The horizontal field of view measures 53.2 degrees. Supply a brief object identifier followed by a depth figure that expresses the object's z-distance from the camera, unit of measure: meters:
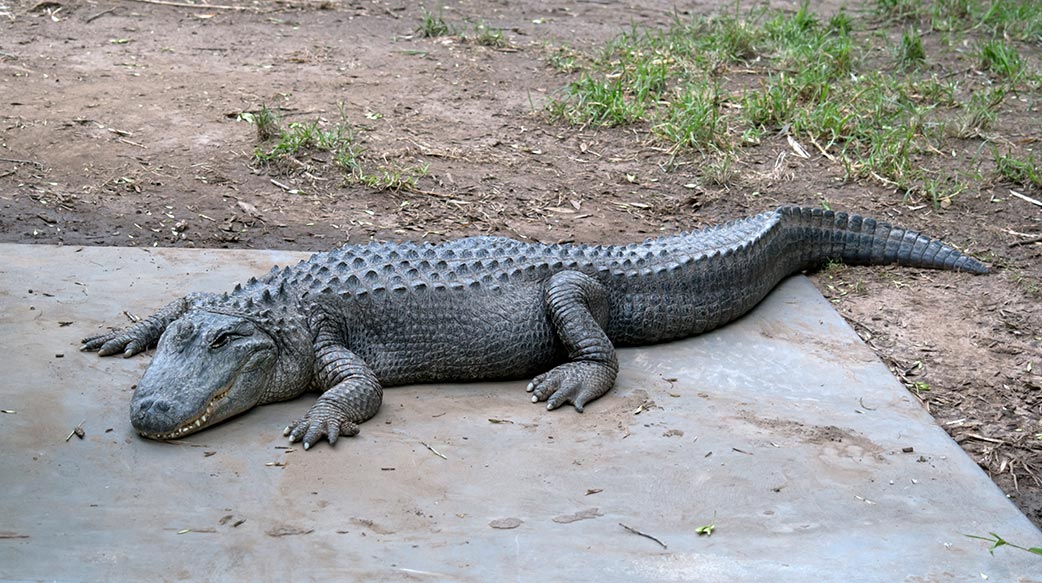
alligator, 4.08
